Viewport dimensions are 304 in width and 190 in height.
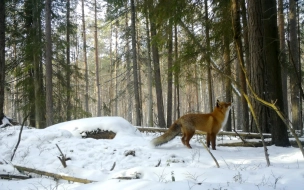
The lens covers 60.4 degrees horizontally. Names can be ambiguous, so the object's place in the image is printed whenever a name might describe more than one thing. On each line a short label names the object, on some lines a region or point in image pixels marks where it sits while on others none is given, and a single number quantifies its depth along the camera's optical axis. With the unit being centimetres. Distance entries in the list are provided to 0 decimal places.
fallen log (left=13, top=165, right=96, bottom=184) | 421
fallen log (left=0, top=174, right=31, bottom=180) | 470
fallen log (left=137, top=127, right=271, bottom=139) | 744
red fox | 694
